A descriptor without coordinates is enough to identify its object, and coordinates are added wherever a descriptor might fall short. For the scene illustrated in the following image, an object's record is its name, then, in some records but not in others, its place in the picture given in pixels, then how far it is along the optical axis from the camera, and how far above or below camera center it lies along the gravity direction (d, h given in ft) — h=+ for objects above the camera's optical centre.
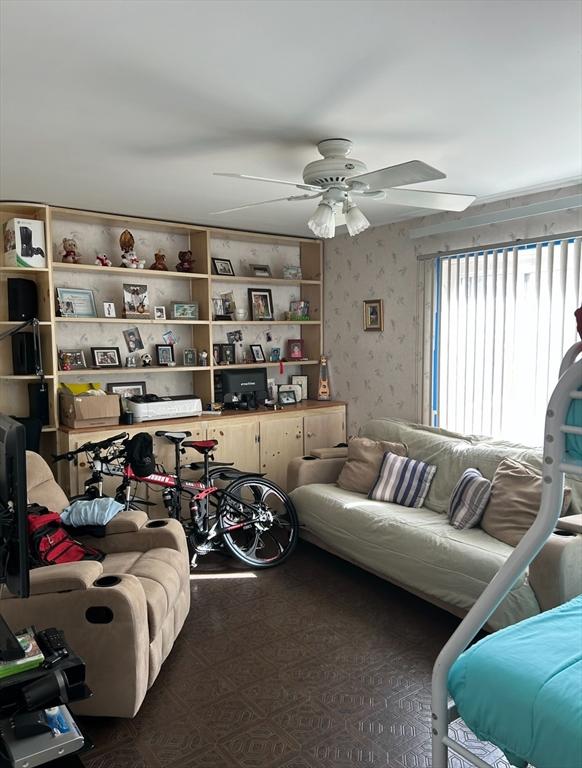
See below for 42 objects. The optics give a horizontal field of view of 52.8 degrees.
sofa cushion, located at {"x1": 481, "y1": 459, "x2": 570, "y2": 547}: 10.44 -3.15
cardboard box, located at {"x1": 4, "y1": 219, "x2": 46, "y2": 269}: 12.89 +2.02
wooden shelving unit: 13.75 +1.32
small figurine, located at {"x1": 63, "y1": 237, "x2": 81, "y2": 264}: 14.03 +1.96
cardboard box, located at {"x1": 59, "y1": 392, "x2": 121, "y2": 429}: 13.48 -1.77
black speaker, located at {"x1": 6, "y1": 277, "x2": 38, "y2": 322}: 13.28 +0.81
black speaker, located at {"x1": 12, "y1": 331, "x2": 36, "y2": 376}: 13.43 -0.43
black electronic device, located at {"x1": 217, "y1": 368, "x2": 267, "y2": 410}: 16.47 -1.59
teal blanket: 3.99 -2.63
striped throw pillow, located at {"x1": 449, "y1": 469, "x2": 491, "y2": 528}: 11.30 -3.32
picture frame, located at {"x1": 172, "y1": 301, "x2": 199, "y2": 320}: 16.00 +0.63
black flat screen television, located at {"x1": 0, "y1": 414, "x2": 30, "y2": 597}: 4.47 -1.34
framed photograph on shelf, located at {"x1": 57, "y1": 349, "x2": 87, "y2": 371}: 14.46 -0.63
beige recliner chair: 7.73 -3.84
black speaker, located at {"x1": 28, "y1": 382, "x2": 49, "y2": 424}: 13.53 -1.54
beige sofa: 8.98 -3.82
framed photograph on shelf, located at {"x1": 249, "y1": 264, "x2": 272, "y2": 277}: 17.52 +1.87
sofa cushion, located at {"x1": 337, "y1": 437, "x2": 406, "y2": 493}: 13.91 -3.16
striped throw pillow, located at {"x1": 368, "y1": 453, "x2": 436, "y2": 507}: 13.08 -3.41
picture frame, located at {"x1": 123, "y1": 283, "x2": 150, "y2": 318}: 15.07 +0.86
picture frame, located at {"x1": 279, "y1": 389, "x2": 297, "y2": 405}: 17.85 -2.00
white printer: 14.44 -1.86
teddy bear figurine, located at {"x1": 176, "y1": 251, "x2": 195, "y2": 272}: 15.71 +1.93
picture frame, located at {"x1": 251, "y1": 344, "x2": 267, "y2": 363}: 17.83 -0.65
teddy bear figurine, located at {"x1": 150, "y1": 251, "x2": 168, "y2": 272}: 15.20 +1.82
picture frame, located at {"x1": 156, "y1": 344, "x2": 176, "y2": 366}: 16.05 -0.59
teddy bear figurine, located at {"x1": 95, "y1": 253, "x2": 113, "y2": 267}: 14.39 +1.79
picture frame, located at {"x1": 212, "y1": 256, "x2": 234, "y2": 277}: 16.72 +1.89
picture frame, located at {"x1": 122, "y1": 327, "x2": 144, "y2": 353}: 15.71 -0.15
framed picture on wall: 16.34 +0.47
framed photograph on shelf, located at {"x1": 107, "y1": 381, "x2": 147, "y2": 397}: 15.40 -1.44
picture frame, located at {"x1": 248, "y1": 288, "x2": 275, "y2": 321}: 17.56 +0.86
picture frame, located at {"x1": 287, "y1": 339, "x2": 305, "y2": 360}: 18.63 -0.57
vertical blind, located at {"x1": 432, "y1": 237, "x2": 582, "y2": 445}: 12.14 -0.06
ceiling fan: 8.79 +2.19
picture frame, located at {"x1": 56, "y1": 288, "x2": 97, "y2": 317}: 14.32 +0.79
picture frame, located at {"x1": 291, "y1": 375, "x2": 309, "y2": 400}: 18.54 -1.58
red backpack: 8.69 -3.21
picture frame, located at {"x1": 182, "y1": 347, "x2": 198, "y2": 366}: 16.24 -0.66
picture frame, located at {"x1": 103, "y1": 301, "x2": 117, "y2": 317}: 14.92 +0.63
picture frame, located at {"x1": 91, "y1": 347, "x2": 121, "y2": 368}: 15.08 -0.60
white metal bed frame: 4.22 -1.36
